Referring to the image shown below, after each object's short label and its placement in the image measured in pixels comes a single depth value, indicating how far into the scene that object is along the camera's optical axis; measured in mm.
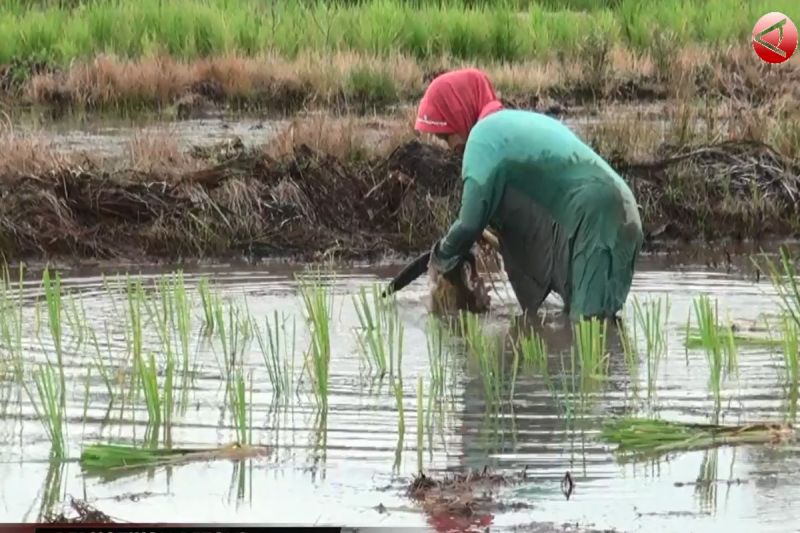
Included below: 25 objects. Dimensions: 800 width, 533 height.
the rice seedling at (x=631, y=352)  11873
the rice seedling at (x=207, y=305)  13766
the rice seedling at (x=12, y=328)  12000
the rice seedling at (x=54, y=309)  12362
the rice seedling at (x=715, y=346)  10969
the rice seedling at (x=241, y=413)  9974
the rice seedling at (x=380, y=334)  12391
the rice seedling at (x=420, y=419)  9845
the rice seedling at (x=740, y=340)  12931
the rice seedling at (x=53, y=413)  9859
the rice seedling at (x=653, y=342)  11844
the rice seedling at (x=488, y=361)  11055
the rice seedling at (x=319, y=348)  11000
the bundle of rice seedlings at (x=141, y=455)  9641
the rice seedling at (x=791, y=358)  11117
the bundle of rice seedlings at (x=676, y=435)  10070
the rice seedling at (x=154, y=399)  10156
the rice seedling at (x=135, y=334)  11133
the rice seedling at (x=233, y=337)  12516
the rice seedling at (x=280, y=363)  11594
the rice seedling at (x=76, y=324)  13391
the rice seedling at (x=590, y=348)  11211
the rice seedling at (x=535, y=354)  11656
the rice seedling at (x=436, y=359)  11240
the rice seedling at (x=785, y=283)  11852
